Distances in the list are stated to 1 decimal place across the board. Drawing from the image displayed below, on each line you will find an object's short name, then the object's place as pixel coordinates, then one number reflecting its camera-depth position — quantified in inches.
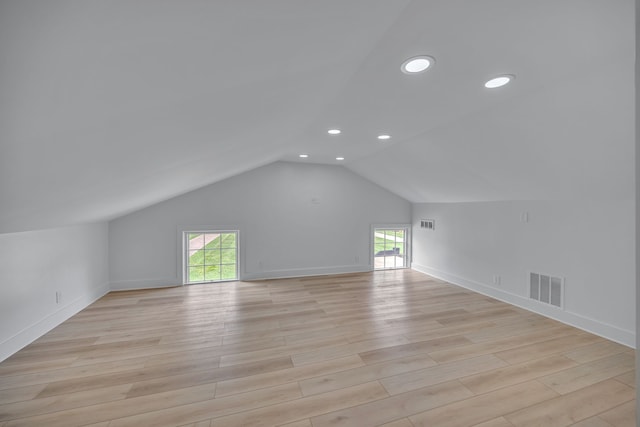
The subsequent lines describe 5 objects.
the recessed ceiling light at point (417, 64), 58.6
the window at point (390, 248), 217.6
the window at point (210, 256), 176.9
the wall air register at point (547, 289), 118.5
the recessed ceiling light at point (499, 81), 64.6
